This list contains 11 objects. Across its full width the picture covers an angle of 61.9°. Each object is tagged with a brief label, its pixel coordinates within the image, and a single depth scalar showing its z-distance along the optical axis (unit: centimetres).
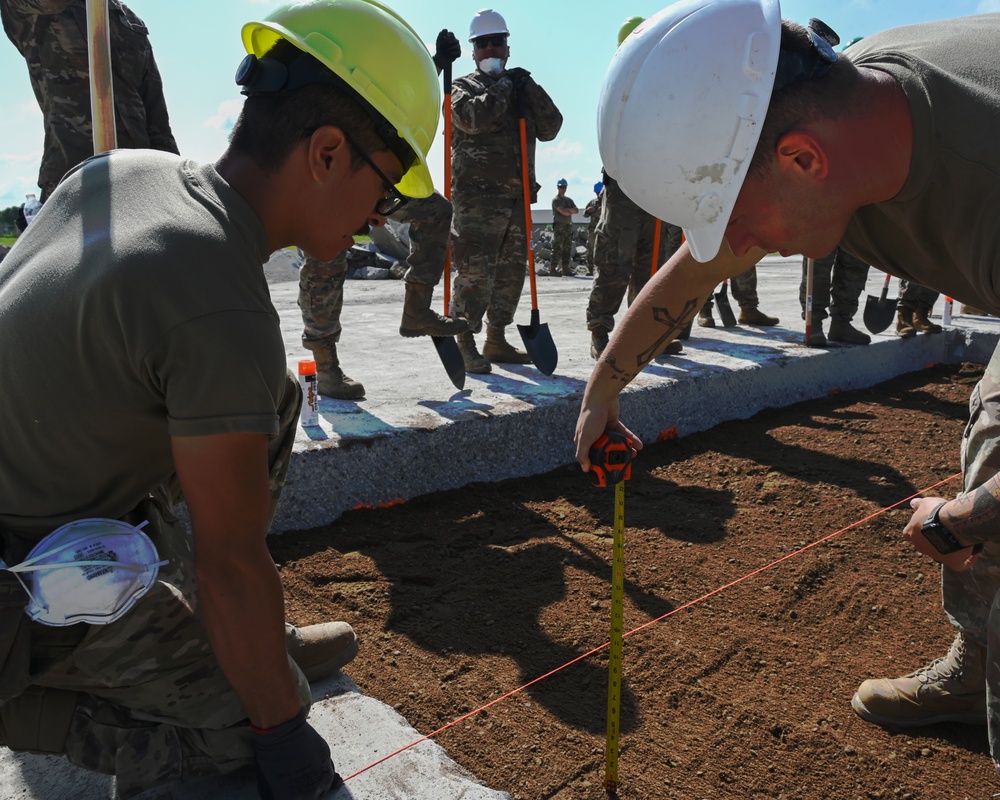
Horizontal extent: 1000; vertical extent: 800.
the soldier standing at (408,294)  418
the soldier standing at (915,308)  695
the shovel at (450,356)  453
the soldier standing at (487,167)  523
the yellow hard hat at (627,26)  571
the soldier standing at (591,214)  1354
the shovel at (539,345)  502
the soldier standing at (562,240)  1678
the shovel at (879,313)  696
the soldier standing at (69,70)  386
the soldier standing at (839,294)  649
